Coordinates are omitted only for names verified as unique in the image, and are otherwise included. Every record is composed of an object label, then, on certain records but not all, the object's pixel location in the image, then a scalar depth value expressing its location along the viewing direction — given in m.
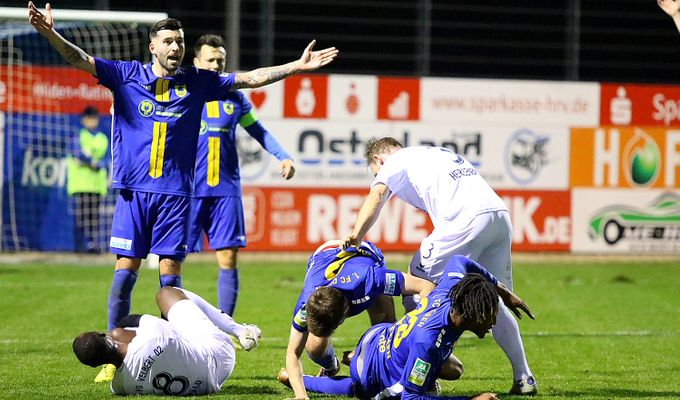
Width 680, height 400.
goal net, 34.31
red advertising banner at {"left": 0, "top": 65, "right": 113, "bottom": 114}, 34.00
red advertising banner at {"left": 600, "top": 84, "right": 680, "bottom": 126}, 37.09
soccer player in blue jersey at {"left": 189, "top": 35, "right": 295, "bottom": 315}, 20.14
